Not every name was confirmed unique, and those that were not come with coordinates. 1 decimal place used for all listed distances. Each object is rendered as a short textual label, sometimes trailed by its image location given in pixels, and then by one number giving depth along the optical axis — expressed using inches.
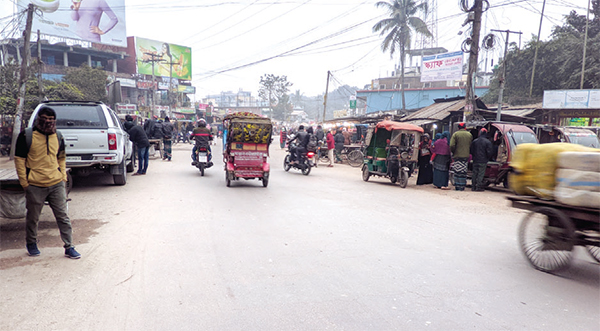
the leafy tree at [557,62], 922.7
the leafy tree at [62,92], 1023.0
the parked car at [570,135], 534.6
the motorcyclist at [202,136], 498.9
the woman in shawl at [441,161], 465.7
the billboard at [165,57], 2213.1
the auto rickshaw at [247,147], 419.2
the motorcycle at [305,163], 571.2
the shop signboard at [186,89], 2476.6
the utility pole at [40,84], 818.3
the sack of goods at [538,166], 177.6
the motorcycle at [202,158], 502.0
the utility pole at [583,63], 844.6
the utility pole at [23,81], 652.7
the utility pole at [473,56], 542.9
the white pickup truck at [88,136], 354.0
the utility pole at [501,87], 540.8
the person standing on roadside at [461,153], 452.8
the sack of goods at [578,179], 162.2
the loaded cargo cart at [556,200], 164.1
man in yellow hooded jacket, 178.2
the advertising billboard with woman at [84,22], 1779.0
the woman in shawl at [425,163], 499.2
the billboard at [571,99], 749.9
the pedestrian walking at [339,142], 875.1
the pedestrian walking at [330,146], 760.5
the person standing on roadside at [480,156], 445.7
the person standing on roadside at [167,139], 688.4
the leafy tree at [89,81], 1374.3
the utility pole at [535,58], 997.8
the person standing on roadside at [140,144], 490.6
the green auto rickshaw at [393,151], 491.5
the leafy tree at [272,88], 3255.4
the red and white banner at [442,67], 1025.5
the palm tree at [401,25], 1355.8
